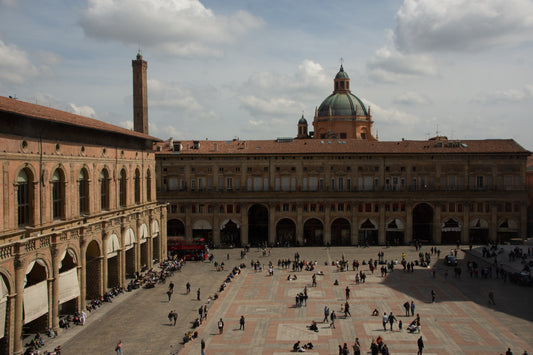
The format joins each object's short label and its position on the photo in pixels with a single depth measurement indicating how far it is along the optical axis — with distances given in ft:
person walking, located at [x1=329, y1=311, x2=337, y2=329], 121.70
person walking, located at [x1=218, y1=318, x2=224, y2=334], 119.34
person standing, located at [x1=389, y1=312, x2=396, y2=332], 119.55
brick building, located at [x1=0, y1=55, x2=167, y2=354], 101.91
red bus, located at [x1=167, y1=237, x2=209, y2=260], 212.84
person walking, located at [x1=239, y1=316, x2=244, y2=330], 120.78
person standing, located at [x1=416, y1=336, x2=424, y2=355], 102.27
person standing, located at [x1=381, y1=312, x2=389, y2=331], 119.85
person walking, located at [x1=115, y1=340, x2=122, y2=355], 103.81
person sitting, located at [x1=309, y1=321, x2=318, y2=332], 119.34
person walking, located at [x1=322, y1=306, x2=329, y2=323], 125.71
